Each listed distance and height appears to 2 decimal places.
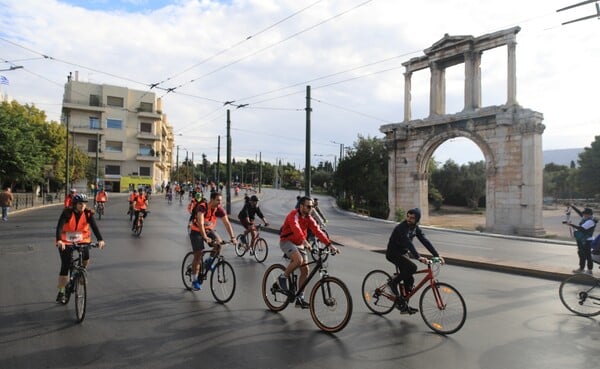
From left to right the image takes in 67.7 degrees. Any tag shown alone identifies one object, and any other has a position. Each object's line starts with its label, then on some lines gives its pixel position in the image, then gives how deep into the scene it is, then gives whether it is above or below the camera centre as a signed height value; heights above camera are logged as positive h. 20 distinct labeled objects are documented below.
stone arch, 25.64 +3.65
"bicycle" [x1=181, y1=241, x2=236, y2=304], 6.98 -1.36
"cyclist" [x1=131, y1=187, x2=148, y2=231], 16.39 -0.64
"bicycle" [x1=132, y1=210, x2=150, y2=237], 16.38 -1.31
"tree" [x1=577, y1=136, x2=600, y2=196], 61.31 +4.13
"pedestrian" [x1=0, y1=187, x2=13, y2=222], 22.05 -0.75
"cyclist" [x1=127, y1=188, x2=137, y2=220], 18.20 -0.48
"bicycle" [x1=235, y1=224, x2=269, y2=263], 11.53 -1.49
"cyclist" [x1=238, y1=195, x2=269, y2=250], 11.97 -0.66
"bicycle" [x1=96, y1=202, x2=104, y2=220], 23.53 -1.02
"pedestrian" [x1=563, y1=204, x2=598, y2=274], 10.05 -0.84
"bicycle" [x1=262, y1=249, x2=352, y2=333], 5.48 -1.38
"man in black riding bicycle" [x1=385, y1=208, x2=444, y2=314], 6.06 -0.77
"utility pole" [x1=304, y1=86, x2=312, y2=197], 20.57 +2.07
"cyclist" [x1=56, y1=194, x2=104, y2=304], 6.21 -0.58
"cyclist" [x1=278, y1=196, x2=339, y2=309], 6.14 -0.66
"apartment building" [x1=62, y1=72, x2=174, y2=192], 66.88 +9.28
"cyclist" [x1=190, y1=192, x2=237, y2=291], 7.45 -0.61
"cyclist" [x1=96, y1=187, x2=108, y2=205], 23.46 -0.44
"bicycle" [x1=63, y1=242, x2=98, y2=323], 5.77 -1.27
